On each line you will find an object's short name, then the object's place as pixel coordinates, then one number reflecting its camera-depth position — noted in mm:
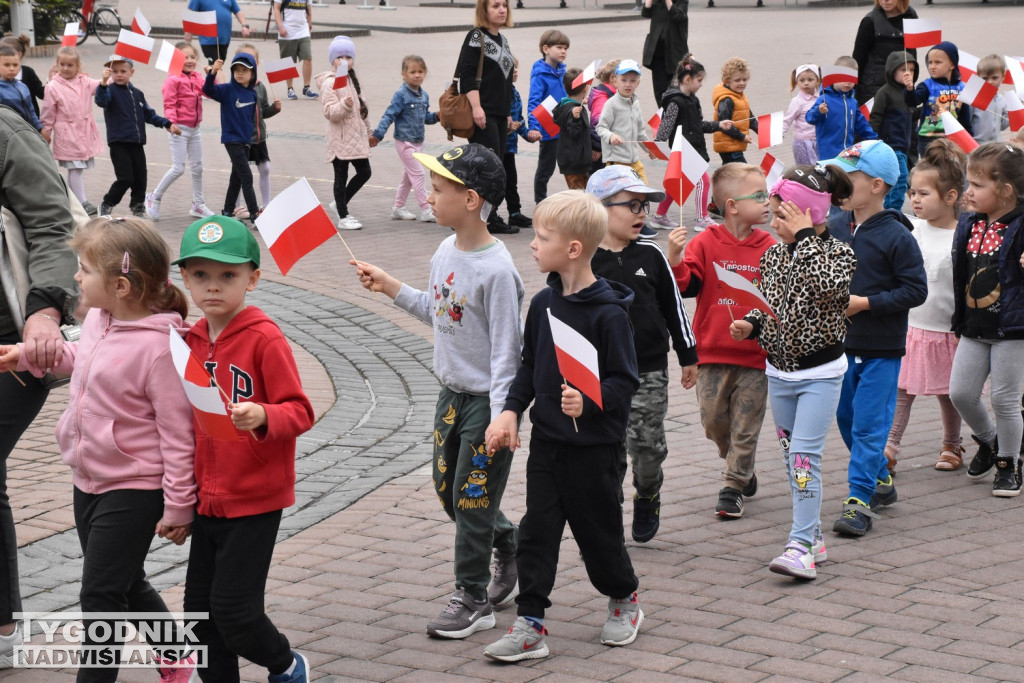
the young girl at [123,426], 3668
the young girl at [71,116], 12672
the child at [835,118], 12648
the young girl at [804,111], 13227
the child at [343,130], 12477
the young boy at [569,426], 4230
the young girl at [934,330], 6105
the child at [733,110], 12906
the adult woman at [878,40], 13188
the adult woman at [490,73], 11391
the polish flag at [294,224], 4387
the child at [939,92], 11453
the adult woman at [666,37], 17188
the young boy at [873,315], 5395
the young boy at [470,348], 4398
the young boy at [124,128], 12680
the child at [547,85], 13047
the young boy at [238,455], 3656
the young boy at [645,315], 4953
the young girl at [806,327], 5004
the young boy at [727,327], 5480
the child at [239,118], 12484
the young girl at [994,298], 5789
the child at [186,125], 13055
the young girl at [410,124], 12602
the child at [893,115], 12219
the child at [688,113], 12477
